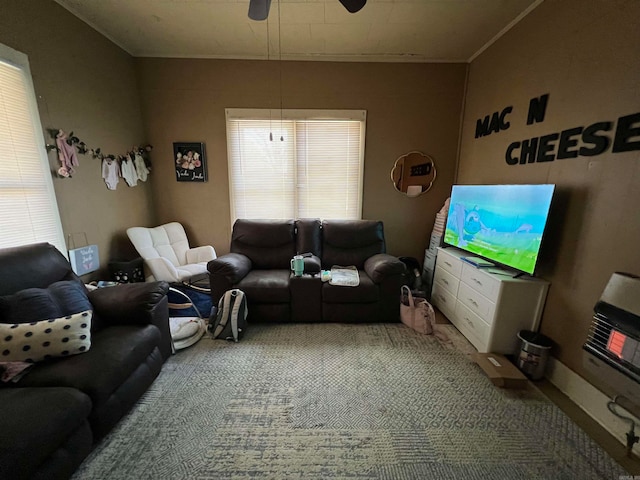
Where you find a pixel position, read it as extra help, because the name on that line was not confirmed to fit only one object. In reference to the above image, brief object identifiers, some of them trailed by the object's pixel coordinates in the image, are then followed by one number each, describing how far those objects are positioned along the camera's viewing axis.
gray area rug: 1.25
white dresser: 1.91
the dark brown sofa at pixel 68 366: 1.01
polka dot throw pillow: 1.29
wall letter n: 2.00
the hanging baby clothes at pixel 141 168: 3.03
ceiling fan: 1.43
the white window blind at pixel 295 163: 3.21
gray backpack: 2.28
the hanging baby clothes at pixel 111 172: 2.60
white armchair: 2.73
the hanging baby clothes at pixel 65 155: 2.09
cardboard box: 1.76
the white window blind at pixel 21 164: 1.76
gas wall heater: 1.25
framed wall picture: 3.20
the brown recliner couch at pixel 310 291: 2.49
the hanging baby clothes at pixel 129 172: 2.84
